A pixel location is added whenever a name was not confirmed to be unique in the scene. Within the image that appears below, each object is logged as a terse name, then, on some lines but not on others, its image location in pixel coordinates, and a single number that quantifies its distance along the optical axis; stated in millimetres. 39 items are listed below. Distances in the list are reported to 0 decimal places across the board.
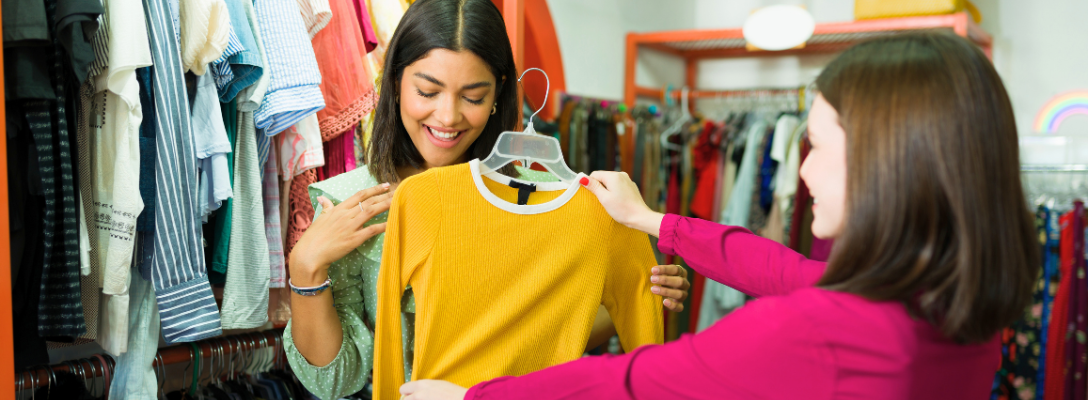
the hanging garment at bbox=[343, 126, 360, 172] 1944
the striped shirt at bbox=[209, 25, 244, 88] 1571
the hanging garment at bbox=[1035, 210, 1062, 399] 2600
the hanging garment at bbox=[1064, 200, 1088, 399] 2529
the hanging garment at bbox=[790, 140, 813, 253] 3160
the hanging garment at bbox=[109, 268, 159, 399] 1580
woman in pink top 799
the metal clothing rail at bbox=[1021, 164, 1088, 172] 2697
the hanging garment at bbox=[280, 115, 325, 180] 1782
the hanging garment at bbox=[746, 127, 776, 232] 3355
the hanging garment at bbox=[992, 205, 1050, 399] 2609
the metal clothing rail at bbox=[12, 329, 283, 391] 1463
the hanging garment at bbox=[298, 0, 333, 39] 1823
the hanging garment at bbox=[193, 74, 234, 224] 1603
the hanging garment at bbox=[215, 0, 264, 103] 1610
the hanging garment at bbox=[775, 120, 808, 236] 3232
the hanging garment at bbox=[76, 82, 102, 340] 1437
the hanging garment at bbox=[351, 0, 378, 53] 1983
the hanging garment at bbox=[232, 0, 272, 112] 1659
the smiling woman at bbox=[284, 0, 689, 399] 1280
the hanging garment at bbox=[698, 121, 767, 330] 3379
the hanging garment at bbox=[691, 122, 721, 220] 3559
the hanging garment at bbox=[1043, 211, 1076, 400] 2545
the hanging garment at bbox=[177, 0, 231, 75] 1512
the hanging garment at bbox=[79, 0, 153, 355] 1396
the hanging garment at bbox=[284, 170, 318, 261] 1873
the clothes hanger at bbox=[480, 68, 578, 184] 1351
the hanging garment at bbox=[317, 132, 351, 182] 1960
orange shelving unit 3225
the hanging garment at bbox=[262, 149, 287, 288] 1791
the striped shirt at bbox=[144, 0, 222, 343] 1492
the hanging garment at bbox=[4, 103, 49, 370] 1341
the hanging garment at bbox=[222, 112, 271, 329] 1688
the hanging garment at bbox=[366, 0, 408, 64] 2059
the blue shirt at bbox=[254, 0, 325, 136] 1691
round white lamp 3451
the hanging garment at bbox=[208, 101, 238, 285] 1693
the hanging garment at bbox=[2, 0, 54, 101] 1235
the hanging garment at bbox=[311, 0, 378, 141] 1924
